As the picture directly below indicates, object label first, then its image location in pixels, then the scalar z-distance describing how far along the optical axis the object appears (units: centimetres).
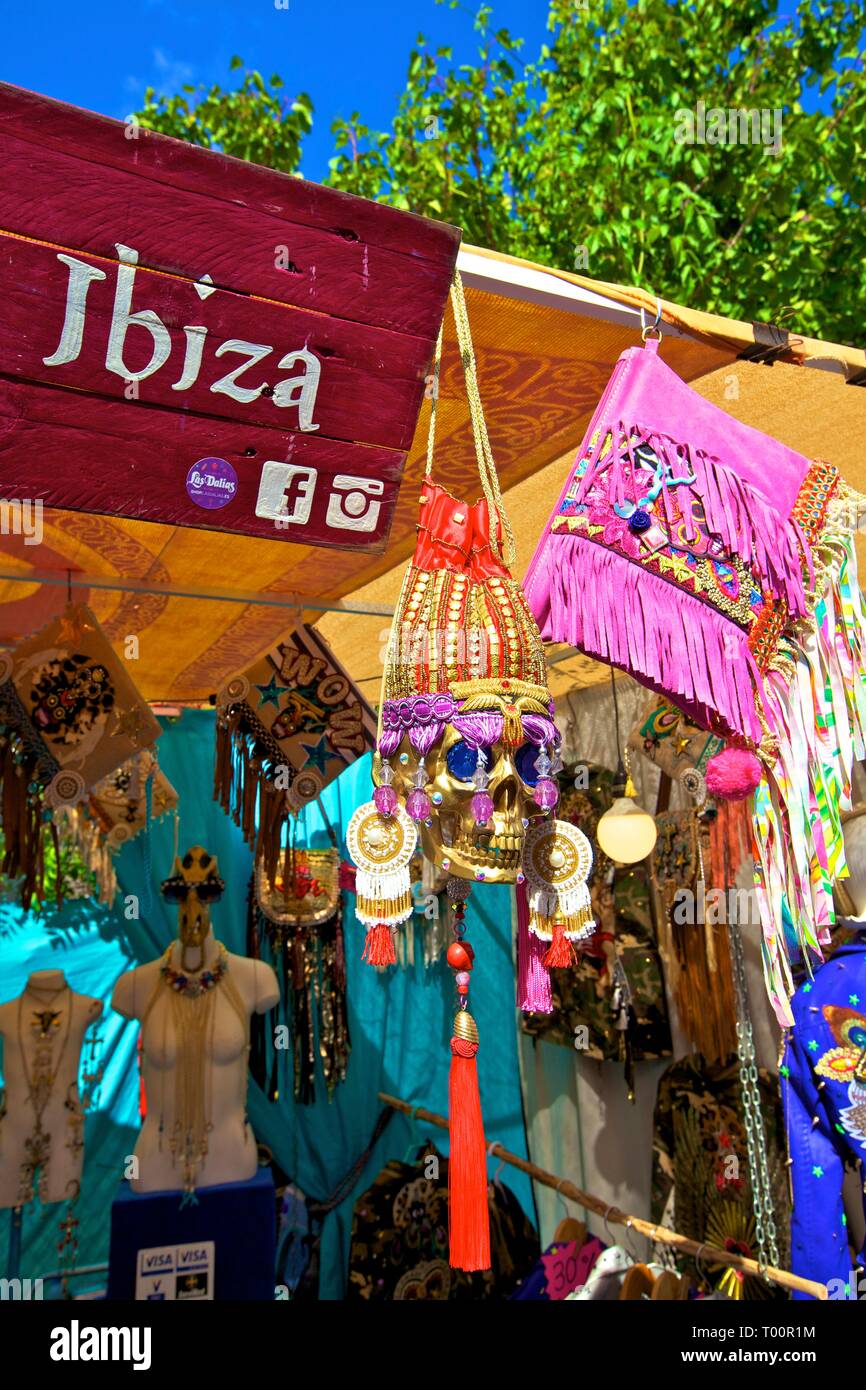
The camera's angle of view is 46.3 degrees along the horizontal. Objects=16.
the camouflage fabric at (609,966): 387
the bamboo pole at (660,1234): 237
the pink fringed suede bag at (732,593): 161
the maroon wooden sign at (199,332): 139
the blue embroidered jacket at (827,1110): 229
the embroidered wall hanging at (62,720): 282
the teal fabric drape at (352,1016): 461
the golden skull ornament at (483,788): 149
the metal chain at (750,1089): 241
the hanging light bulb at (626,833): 323
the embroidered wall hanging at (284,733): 324
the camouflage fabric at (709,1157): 323
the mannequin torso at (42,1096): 361
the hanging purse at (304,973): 472
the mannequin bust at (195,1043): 339
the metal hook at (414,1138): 417
